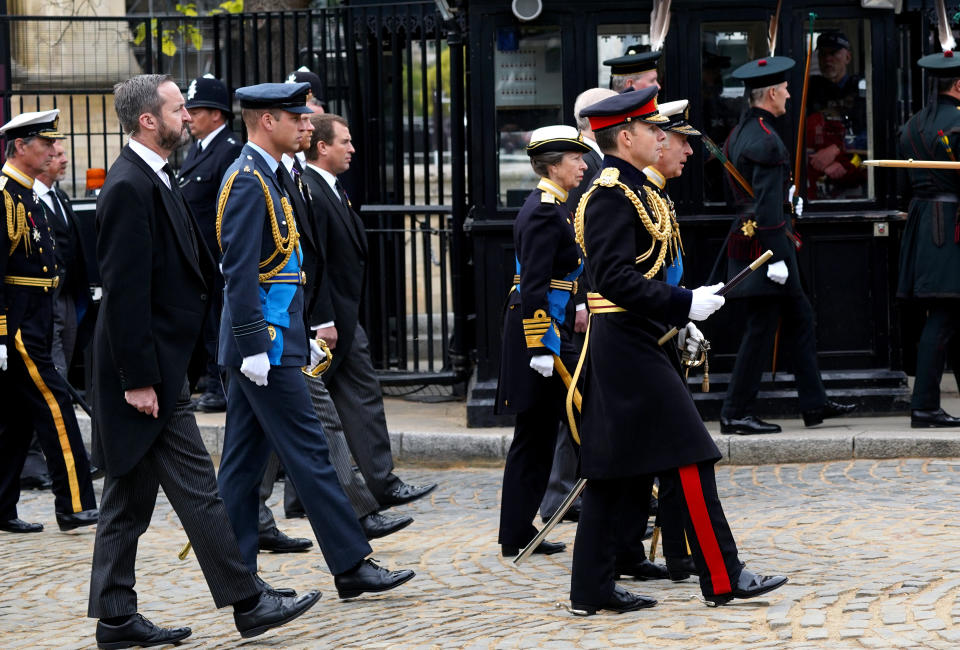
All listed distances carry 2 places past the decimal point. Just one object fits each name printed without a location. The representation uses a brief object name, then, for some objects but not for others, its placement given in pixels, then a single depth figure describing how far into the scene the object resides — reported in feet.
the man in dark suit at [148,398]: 35.58
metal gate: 69.36
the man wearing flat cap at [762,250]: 58.29
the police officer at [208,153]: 60.70
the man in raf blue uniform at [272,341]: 37.76
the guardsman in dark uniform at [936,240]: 58.49
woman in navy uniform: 43.24
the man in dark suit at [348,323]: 47.78
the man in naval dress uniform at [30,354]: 50.96
